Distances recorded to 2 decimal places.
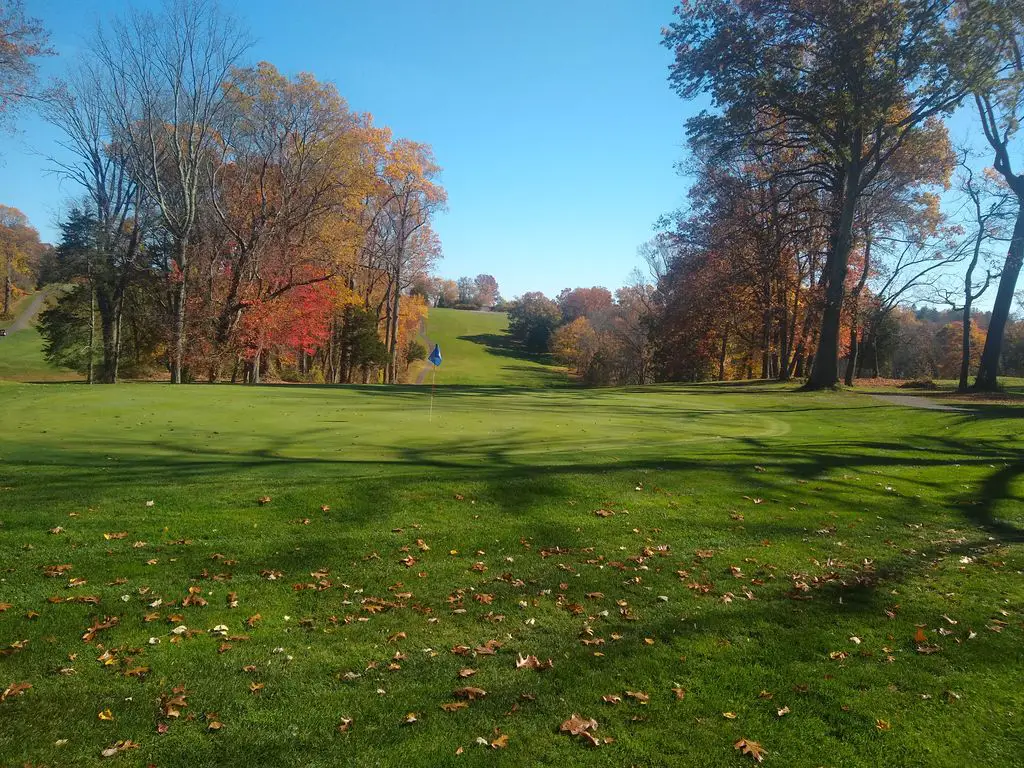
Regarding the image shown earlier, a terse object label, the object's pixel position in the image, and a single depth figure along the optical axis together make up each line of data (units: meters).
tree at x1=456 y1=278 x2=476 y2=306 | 149.99
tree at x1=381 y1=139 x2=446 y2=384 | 41.62
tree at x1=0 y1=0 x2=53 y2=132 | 18.11
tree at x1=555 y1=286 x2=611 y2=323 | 95.93
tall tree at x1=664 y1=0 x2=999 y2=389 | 21.12
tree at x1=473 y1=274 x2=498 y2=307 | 168.25
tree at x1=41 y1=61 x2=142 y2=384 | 31.39
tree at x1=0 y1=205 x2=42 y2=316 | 70.50
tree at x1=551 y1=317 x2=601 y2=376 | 63.22
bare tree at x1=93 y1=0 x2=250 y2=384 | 27.97
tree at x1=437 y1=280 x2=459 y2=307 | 132.02
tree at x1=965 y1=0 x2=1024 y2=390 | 21.98
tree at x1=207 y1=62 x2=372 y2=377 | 33.25
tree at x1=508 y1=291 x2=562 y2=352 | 101.69
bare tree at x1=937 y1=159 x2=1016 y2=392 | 26.80
